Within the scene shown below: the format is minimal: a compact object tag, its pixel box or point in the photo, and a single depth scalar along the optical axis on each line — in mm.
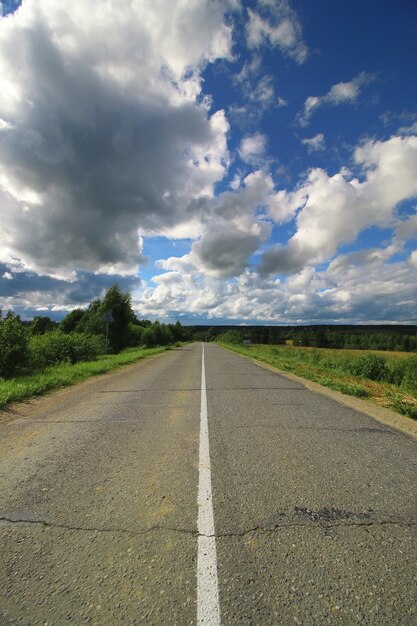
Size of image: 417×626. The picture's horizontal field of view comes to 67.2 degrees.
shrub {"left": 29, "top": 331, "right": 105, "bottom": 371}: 14328
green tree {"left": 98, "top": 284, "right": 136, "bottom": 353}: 40044
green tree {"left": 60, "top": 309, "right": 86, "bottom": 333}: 71375
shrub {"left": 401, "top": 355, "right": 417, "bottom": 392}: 11509
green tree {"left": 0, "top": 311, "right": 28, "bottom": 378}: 11482
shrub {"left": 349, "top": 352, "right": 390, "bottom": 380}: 14945
